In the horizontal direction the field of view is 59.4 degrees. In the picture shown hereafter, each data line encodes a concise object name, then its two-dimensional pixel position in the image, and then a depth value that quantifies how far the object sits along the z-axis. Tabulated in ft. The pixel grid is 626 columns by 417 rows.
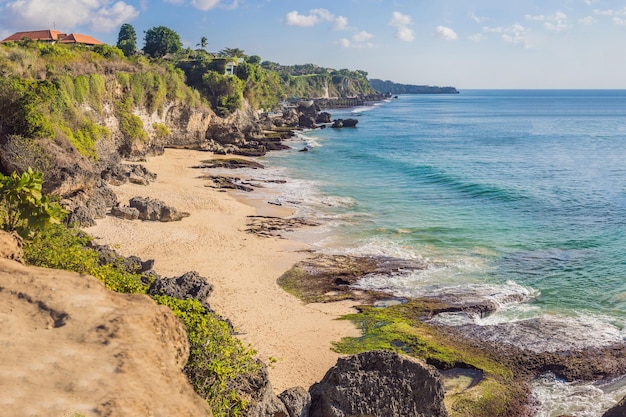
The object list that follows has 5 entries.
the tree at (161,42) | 303.48
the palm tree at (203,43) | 354.74
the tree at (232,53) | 361.94
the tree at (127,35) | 308.89
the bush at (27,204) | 54.13
